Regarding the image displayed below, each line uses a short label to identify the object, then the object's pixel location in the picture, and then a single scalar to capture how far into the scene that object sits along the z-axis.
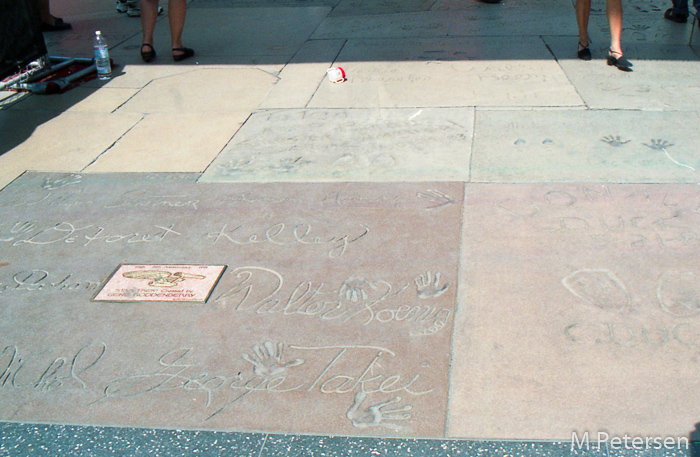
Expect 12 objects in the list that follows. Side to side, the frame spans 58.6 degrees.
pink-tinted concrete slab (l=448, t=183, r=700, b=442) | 2.20
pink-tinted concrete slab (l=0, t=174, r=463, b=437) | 2.33
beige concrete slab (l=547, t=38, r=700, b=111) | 4.74
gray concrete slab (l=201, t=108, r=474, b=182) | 4.00
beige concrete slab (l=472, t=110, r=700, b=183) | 3.77
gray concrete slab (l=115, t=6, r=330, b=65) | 6.60
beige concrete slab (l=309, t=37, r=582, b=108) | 5.06
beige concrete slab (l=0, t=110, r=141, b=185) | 4.39
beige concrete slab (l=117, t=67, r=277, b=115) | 5.26
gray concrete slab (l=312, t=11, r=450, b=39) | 6.99
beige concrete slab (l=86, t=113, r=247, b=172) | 4.29
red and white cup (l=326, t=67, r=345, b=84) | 5.56
